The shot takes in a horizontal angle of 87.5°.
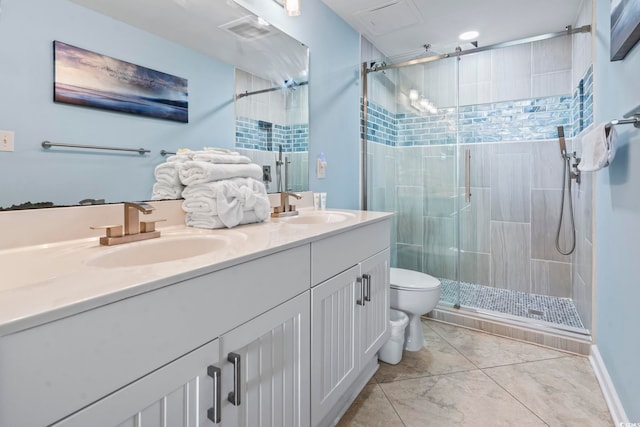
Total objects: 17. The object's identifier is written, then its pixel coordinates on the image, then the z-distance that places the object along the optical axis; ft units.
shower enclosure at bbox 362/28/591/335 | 8.66
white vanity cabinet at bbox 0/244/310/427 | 1.56
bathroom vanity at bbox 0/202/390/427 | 1.66
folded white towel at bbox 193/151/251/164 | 4.20
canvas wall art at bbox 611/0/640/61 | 3.70
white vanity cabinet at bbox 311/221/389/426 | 3.92
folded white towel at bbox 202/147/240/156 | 4.56
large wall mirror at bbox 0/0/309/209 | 2.98
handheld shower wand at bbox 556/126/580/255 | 8.48
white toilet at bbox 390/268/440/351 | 6.69
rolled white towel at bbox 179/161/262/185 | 4.06
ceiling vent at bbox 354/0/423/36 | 7.30
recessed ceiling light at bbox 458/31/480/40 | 8.66
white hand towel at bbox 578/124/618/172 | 4.45
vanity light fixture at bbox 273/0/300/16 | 5.59
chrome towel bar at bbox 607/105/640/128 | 3.73
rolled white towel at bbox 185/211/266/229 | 4.08
